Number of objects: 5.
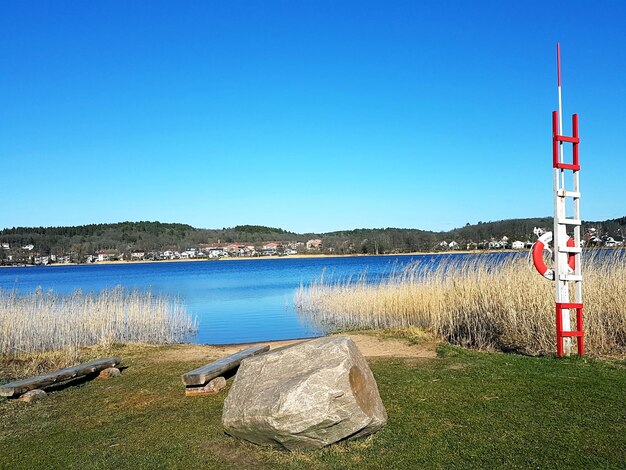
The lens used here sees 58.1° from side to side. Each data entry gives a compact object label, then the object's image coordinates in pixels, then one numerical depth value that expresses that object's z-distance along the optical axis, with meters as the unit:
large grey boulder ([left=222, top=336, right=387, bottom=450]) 5.33
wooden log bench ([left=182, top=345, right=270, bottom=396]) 8.04
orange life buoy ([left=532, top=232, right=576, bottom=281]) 9.78
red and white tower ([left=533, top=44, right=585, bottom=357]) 9.51
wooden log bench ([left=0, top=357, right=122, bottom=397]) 8.05
